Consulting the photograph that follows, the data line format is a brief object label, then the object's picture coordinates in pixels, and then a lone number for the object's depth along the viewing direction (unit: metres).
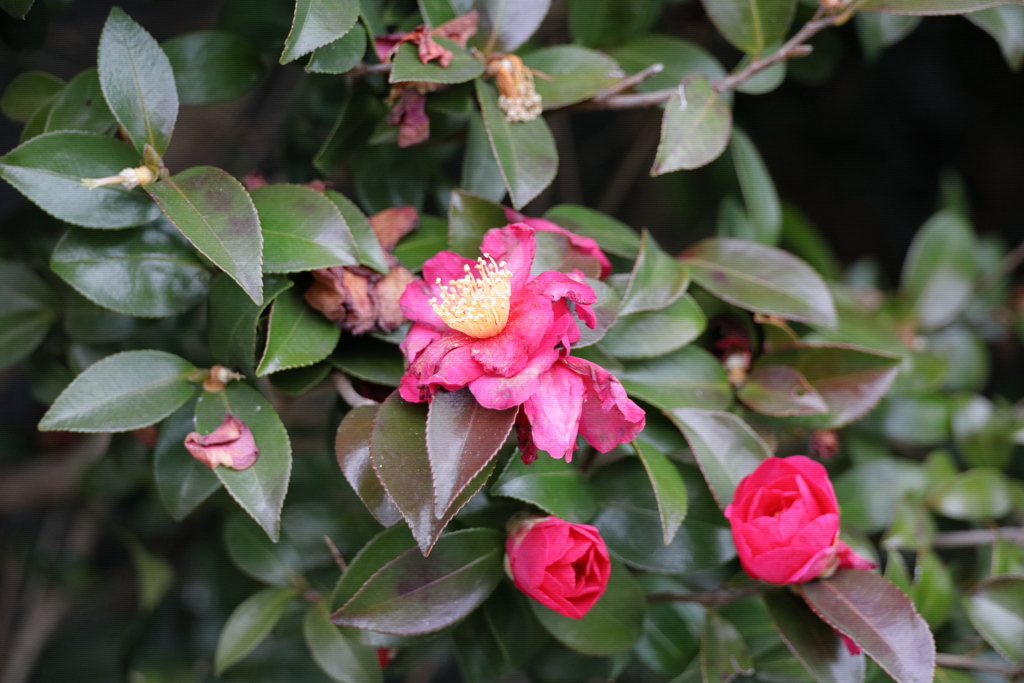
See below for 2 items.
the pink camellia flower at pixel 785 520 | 0.52
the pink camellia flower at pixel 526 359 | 0.49
